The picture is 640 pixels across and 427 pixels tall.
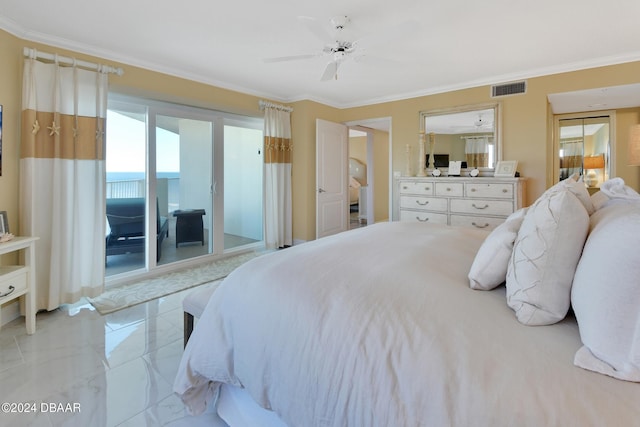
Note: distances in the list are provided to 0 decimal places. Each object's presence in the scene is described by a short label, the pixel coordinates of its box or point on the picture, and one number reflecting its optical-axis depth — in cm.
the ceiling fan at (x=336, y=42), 236
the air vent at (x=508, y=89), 395
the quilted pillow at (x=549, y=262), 92
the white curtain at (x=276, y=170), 488
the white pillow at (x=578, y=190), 116
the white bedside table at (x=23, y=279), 223
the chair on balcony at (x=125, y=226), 362
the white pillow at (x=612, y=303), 71
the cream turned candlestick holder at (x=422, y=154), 465
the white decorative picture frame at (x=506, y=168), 396
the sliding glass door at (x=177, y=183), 364
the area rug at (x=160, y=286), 300
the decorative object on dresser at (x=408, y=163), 473
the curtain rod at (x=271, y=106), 477
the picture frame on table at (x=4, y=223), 242
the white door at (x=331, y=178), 511
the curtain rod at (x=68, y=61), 268
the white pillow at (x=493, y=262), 114
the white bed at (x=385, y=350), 73
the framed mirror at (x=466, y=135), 421
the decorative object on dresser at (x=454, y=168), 445
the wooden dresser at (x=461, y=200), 373
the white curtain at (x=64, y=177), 267
